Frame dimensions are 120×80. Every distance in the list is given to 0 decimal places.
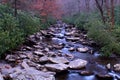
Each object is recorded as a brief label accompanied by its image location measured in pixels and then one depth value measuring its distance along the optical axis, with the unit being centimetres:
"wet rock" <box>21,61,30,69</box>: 556
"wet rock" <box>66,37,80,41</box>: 1037
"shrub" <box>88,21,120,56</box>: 729
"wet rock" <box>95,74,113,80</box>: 546
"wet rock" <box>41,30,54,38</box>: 1125
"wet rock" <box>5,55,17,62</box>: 614
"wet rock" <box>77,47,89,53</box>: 813
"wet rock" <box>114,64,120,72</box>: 610
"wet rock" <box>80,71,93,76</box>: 571
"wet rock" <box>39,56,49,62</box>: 638
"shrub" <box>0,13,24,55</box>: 613
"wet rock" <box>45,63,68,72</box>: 562
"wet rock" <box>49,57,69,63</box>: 639
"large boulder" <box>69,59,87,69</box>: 608
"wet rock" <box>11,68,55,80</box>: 461
